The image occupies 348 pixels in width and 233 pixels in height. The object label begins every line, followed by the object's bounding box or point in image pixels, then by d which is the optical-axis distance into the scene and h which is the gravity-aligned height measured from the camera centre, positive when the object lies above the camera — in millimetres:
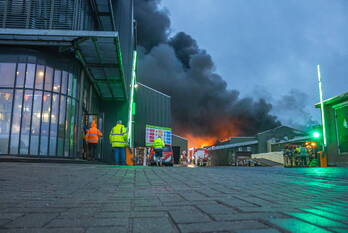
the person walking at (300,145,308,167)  20953 +235
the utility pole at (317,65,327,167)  15758 +926
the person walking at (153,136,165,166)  17266 +697
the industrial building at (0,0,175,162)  11820 +3949
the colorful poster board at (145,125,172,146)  28147 +2490
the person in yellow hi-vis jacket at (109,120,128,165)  12320 +733
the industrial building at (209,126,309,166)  46750 +2779
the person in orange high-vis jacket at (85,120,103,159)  14148 +1124
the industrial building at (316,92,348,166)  14534 +1538
